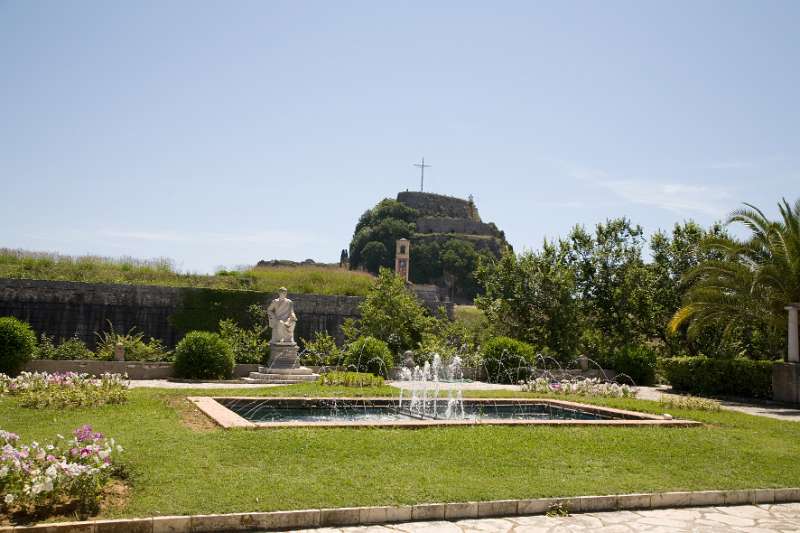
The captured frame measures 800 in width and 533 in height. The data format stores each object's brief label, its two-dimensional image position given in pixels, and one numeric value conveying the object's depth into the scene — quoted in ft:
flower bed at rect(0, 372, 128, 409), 33.68
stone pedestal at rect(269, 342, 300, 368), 64.54
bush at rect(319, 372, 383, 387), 52.11
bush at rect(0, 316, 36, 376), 55.06
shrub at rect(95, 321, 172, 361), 65.89
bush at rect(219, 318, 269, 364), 70.54
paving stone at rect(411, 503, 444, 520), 19.49
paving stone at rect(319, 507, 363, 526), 18.60
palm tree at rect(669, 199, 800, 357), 53.31
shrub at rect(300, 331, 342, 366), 71.97
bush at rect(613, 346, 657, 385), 73.05
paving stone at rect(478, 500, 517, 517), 20.13
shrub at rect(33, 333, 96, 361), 63.66
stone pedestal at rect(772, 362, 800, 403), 51.90
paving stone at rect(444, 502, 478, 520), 19.81
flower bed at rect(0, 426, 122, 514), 17.62
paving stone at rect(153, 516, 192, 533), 17.25
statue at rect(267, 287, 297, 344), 65.62
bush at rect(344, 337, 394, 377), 65.21
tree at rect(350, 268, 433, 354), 74.74
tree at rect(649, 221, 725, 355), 77.25
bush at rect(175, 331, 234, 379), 60.80
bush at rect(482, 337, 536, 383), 67.56
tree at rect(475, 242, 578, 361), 78.59
